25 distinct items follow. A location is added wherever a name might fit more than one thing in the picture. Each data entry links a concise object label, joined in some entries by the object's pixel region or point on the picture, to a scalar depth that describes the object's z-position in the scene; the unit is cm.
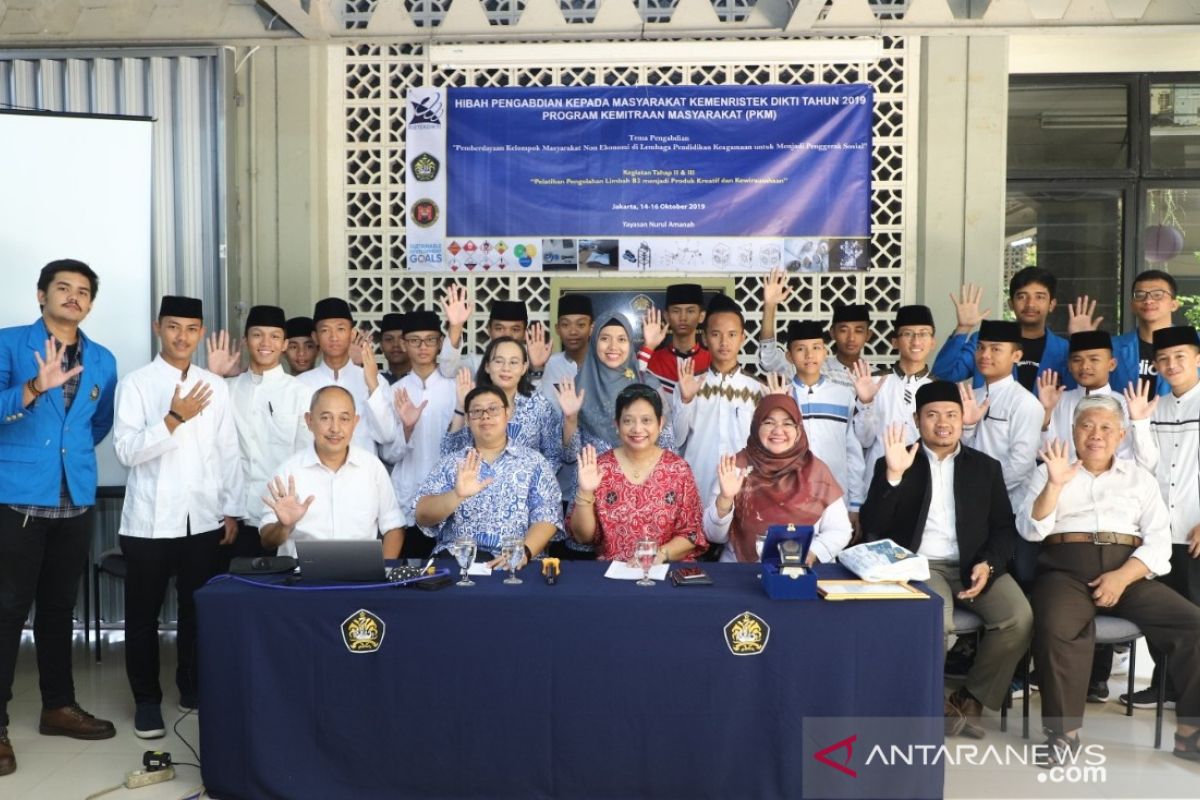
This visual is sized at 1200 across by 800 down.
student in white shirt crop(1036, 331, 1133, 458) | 387
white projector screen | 443
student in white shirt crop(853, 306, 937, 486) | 411
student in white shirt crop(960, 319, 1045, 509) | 387
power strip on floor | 301
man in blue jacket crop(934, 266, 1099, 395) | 425
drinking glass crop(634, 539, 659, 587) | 277
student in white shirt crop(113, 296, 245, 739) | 345
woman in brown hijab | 327
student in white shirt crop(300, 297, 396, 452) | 398
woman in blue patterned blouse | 361
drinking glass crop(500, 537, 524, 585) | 288
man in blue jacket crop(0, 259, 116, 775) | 328
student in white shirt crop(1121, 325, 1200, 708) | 366
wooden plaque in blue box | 263
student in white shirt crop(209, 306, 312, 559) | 398
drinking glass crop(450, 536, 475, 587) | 280
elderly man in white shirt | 332
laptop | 273
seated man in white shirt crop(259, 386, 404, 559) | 323
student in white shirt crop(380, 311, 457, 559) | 406
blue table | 263
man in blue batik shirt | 325
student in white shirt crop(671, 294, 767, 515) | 392
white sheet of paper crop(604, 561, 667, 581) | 285
